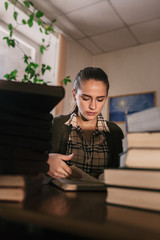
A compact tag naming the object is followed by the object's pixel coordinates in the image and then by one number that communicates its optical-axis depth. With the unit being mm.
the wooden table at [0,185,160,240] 250
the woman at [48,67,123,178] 1319
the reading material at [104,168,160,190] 365
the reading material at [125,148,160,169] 379
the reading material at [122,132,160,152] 388
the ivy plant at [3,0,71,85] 2104
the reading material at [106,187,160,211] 354
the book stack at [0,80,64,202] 415
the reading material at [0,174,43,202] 383
